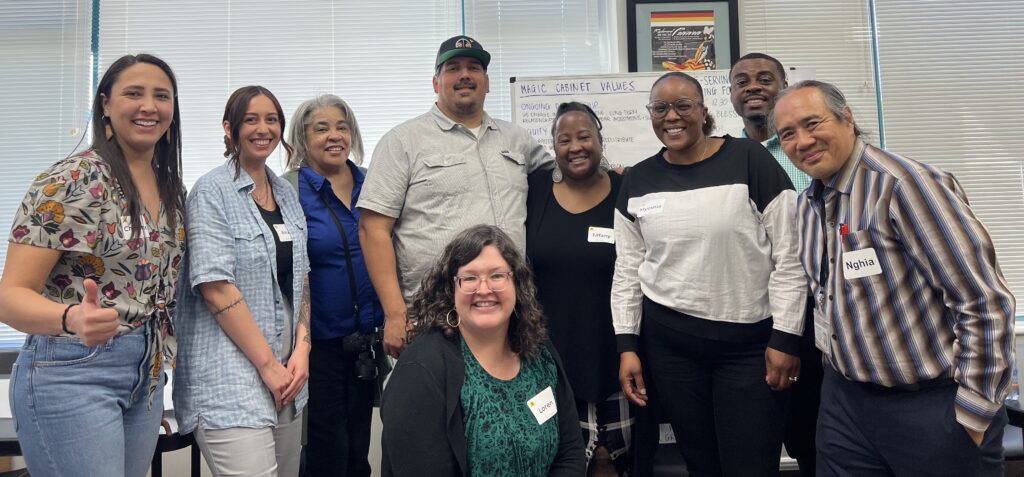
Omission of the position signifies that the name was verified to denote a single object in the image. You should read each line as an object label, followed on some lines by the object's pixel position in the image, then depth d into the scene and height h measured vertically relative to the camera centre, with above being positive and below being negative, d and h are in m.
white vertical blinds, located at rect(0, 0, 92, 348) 3.53 +1.10
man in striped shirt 1.29 -0.14
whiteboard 3.35 +0.85
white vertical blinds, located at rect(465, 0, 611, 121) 3.75 +1.38
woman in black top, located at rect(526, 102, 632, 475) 2.06 -0.11
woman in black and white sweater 1.79 -0.12
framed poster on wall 3.59 +1.31
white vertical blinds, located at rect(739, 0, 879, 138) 3.72 +1.29
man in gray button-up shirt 2.16 +0.28
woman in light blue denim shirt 1.63 -0.17
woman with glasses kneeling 1.40 -0.31
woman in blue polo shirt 2.17 -0.25
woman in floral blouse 1.29 -0.04
